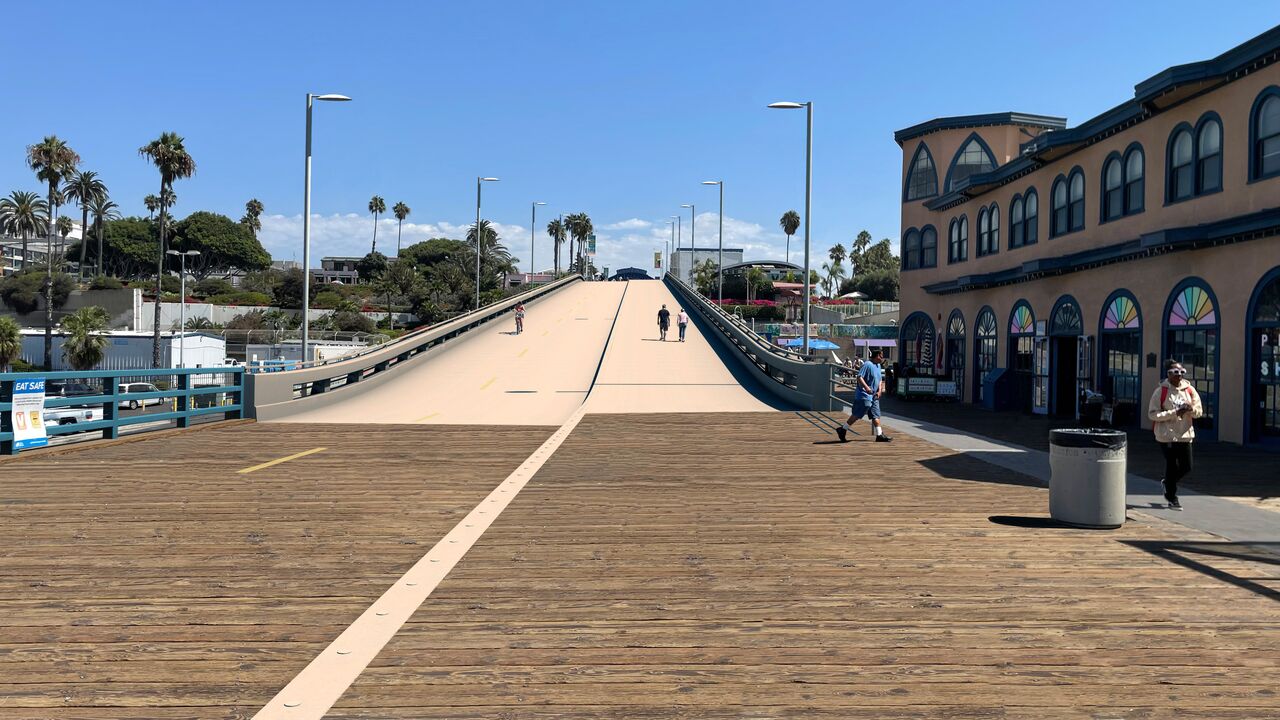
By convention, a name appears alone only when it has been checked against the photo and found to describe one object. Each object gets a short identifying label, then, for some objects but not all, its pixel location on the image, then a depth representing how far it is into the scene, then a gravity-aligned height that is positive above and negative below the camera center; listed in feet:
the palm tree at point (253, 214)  622.54 +86.96
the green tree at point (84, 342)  226.99 -0.94
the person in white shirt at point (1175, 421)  34.60 -2.47
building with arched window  63.00 +8.95
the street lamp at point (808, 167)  95.71 +19.31
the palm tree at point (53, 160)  292.61 +57.25
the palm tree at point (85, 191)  430.61 +70.23
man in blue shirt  55.11 -2.67
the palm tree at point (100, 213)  448.24 +63.48
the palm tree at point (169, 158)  224.53 +44.67
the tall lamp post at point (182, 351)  184.65 -2.41
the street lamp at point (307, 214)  84.12 +12.19
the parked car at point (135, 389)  159.00 -9.16
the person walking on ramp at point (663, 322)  137.80 +4.02
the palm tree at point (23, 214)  448.24 +61.13
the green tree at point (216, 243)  515.91 +55.11
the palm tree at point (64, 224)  490.49 +70.56
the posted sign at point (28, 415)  45.29 -3.90
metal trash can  29.32 -3.91
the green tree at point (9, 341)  229.25 -1.12
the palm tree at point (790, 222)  640.17 +91.04
